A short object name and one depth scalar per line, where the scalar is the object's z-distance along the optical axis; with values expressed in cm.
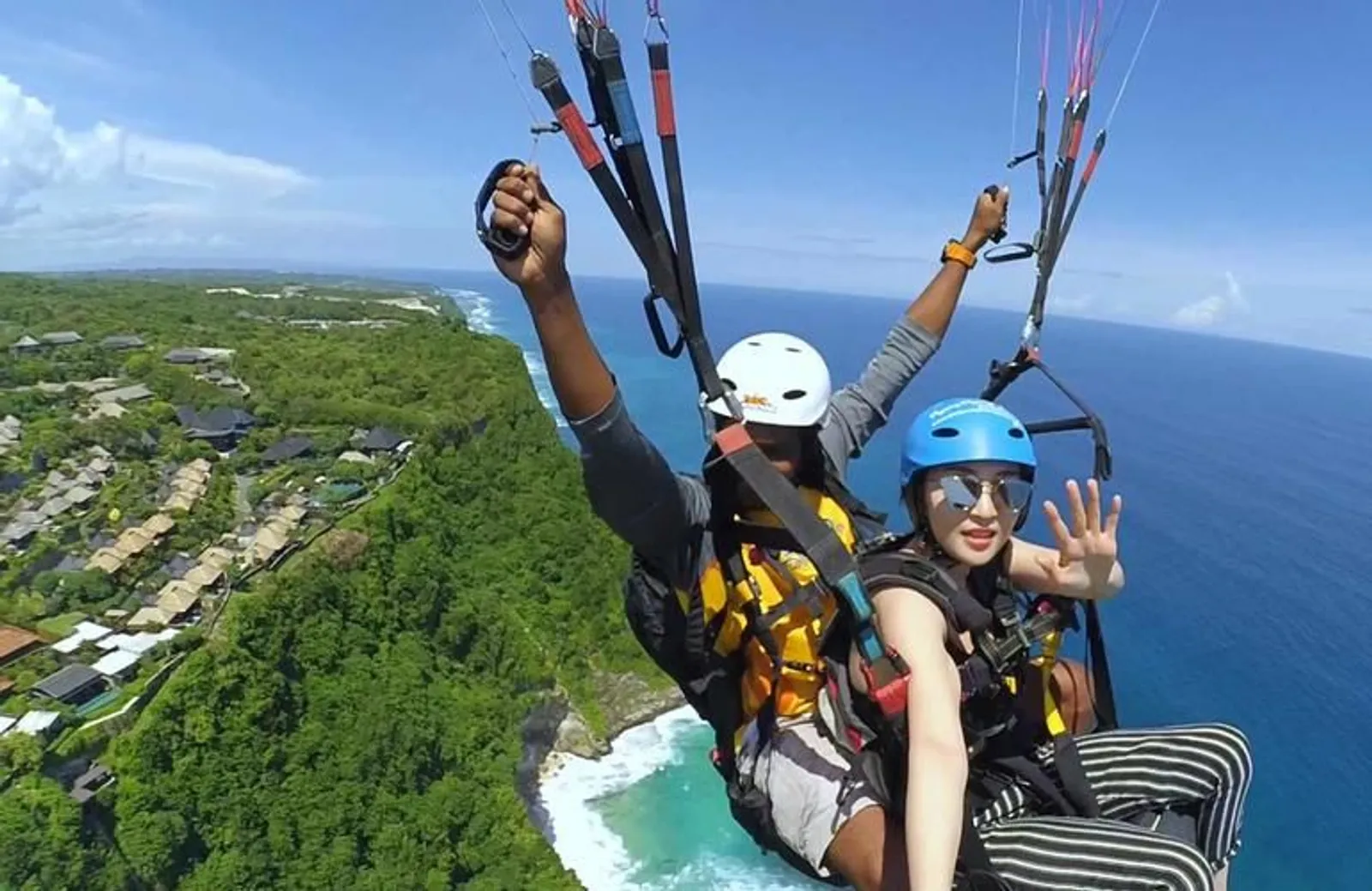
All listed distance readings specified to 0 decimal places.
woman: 181
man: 162
